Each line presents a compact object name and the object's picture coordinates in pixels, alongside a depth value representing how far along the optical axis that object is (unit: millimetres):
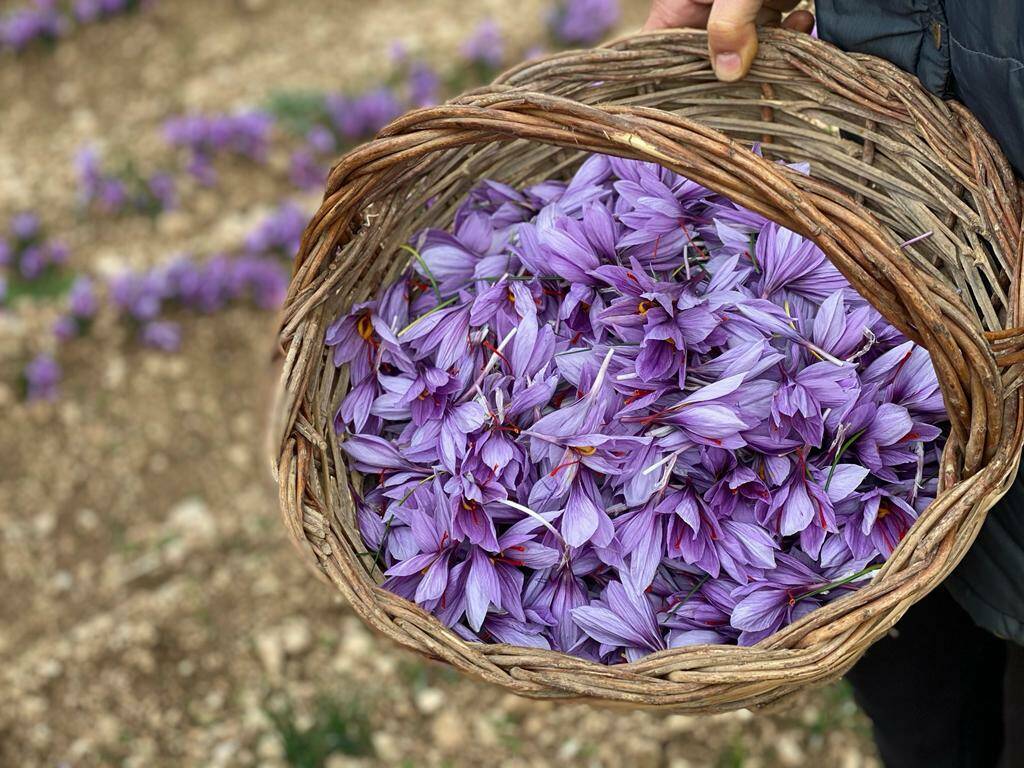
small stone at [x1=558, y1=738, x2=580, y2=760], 1863
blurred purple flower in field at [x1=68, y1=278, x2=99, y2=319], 2660
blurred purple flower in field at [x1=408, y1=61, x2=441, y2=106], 3088
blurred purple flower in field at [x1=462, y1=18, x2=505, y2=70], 3162
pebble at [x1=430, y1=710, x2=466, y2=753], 1902
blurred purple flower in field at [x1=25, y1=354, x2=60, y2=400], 2562
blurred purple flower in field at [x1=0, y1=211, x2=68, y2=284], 2832
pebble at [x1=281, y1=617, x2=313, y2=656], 2039
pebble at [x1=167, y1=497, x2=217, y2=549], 2268
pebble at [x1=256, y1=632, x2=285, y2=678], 2004
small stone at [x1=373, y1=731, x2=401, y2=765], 1880
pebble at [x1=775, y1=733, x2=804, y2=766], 1819
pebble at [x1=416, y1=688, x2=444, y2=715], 1952
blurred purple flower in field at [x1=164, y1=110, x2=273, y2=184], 3053
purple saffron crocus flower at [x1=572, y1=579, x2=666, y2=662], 1043
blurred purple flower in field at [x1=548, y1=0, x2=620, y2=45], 3197
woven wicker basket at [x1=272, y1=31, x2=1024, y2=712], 906
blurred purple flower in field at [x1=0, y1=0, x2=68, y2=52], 3564
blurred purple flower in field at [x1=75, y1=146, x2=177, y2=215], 2943
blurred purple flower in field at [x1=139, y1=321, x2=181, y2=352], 2633
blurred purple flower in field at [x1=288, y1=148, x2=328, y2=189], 2975
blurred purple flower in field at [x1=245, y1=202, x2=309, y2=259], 2758
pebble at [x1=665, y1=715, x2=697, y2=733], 1884
